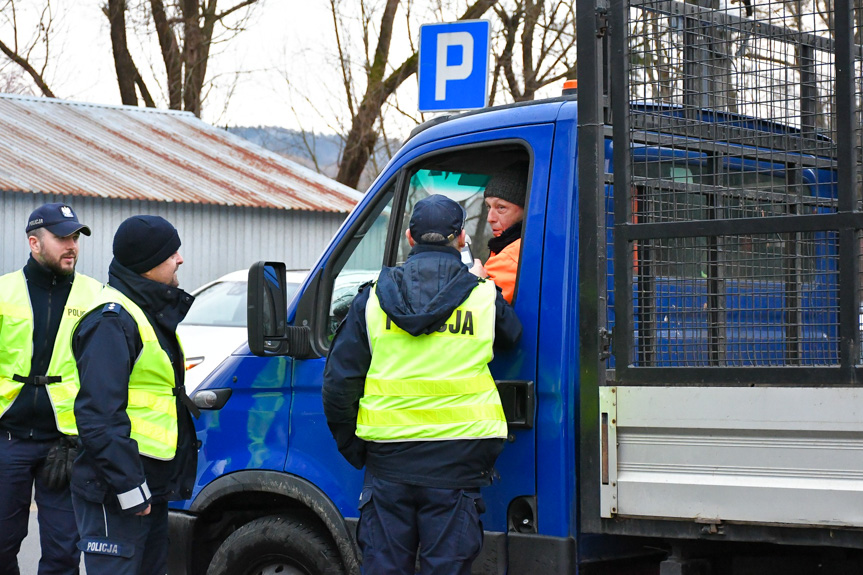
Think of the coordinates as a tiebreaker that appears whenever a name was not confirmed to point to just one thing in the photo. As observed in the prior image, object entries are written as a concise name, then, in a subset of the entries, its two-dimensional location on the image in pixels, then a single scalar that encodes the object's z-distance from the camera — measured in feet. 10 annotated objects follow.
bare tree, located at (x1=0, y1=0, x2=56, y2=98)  164.27
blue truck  17.68
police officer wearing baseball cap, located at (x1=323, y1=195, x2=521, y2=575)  20.39
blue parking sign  32.82
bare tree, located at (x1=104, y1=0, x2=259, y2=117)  162.62
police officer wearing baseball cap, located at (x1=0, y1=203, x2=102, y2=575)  28.18
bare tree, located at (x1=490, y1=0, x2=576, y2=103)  142.33
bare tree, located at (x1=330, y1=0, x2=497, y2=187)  144.95
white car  60.53
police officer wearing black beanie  22.08
